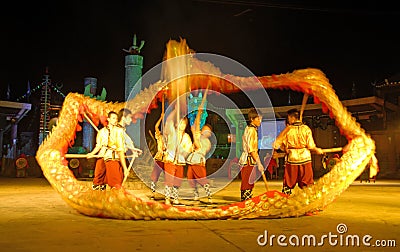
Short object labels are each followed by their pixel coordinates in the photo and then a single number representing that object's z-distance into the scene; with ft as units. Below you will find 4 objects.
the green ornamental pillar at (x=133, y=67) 58.54
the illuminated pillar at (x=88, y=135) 91.37
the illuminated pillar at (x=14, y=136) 90.58
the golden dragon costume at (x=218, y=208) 19.31
